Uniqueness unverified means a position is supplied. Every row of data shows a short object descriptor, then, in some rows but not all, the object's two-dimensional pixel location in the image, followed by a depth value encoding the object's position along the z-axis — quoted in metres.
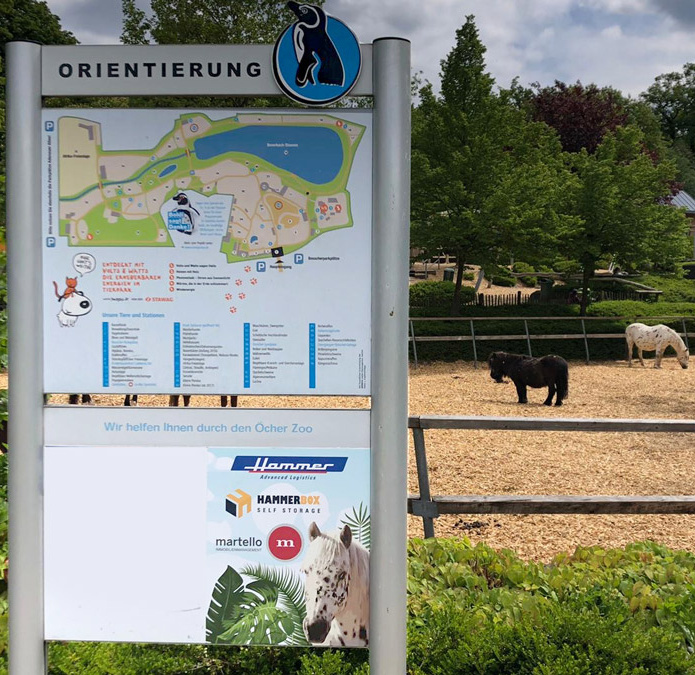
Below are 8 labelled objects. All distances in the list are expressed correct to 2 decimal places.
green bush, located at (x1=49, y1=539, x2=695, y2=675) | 3.04
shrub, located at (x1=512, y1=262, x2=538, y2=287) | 38.06
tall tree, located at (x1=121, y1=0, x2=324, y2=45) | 20.25
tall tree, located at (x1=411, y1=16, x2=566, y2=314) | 20.84
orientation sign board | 2.68
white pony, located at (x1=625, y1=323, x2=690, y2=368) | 19.97
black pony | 14.13
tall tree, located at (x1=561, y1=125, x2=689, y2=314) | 24.03
